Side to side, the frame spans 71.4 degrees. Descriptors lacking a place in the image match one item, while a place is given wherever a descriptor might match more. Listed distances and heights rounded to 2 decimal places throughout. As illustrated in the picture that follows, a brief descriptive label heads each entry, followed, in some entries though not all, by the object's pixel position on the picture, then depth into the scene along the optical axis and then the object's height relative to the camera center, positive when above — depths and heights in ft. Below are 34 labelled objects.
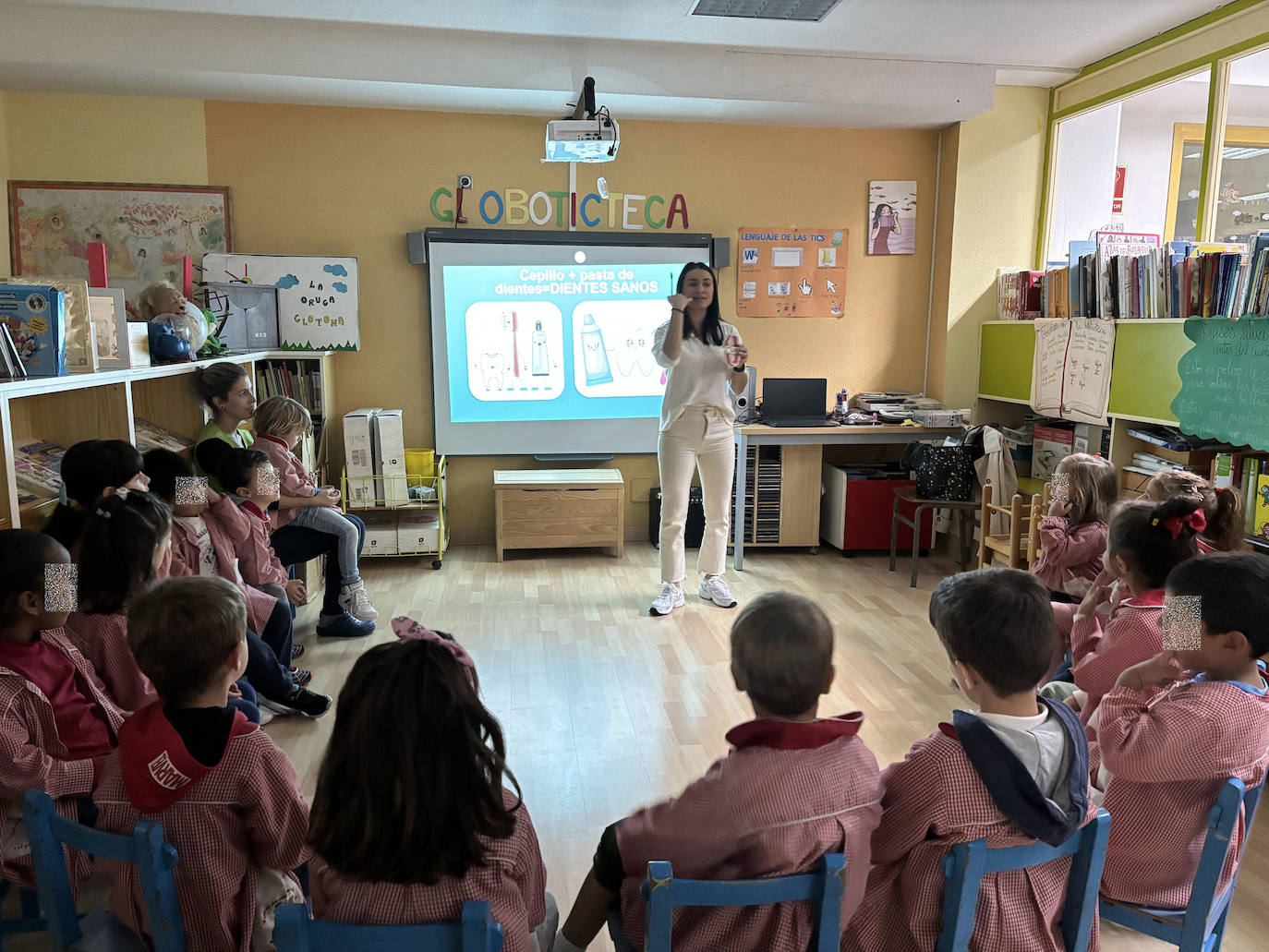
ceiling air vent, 12.27 +4.52
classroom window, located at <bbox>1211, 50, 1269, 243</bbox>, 12.80 +2.69
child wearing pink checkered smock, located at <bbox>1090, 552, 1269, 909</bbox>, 4.59 -2.06
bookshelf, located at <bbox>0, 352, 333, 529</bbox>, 6.40 -0.89
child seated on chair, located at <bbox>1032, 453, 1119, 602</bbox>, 9.02 -1.95
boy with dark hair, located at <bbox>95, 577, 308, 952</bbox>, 4.30 -2.25
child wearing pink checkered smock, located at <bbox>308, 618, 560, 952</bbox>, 3.68 -1.96
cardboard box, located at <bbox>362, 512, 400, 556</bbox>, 15.47 -3.72
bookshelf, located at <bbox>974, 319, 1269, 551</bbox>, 11.74 -0.59
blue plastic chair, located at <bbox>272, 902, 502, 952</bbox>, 3.22 -2.24
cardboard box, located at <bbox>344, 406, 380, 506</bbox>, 15.37 -2.24
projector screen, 16.53 -0.17
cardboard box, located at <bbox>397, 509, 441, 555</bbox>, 15.60 -3.68
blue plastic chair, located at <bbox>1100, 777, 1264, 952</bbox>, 4.19 -2.92
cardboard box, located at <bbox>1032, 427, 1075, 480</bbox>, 14.65 -1.87
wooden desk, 15.72 -1.84
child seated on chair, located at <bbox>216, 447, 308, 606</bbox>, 9.85 -2.13
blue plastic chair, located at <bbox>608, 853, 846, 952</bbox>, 3.50 -2.23
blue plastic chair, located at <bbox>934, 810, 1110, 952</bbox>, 3.70 -2.33
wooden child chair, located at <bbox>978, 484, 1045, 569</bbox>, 11.07 -2.71
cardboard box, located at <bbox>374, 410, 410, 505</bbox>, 15.48 -2.34
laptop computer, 16.20 -1.22
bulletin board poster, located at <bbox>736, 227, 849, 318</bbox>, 17.22 +1.17
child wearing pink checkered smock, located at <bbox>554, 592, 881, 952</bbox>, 3.83 -2.05
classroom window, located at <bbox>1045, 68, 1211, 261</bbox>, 14.51 +2.99
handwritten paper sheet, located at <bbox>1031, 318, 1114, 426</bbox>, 13.15 -0.50
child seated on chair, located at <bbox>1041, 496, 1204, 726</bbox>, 6.21 -1.70
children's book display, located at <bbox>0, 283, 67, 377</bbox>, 6.95 -0.03
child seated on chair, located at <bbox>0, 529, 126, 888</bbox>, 4.82 -2.21
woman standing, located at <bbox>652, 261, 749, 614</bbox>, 13.19 -1.24
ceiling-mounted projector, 13.05 +2.83
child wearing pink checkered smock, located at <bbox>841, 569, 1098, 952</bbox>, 4.00 -2.05
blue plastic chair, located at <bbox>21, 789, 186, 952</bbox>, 3.66 -2.31
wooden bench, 16.07 -3.30
